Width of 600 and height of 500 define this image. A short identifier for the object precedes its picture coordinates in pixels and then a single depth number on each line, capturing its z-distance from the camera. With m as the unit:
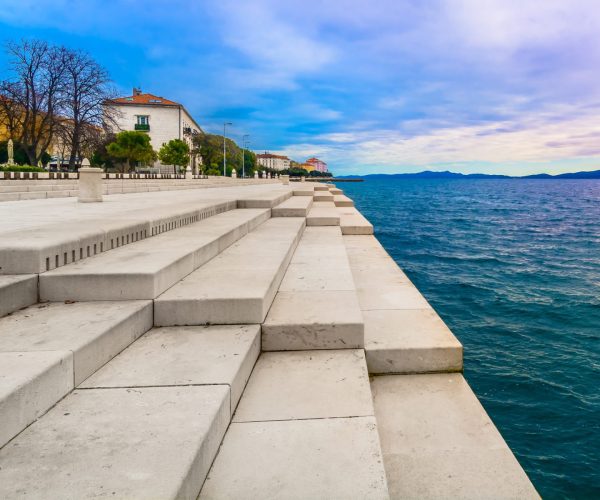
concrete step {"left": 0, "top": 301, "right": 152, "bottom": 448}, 2.44
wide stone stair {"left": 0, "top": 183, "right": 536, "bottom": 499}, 2.31
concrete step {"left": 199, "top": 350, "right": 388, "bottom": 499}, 2.36
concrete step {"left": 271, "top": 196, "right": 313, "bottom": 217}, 12.71
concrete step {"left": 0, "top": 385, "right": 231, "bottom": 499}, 2.01
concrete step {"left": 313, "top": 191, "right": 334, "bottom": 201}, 22.81
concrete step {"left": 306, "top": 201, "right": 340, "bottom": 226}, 12.24
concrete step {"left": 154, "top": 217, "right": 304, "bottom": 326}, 4.07
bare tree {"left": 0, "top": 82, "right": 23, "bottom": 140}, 36.84
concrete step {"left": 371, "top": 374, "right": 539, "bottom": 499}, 2.80
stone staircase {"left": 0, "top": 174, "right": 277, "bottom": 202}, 17.49
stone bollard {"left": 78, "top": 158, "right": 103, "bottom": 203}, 13.24
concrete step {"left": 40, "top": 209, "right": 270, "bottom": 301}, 4.08
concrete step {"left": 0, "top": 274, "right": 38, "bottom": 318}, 3.66
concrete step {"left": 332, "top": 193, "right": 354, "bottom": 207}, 21.97
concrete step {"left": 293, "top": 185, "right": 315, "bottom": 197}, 23.75
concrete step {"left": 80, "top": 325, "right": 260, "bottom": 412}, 3.03
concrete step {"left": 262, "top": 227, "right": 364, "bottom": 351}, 4.07
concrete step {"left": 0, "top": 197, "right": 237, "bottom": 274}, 4.09
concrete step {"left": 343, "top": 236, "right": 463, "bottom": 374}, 4.22
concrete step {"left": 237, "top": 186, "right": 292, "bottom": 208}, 13.15
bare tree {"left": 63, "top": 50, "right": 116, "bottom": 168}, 41.31
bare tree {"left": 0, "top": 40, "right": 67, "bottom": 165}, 37.69
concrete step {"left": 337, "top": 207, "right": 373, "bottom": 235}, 13.08
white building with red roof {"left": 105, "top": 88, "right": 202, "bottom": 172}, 80.50
